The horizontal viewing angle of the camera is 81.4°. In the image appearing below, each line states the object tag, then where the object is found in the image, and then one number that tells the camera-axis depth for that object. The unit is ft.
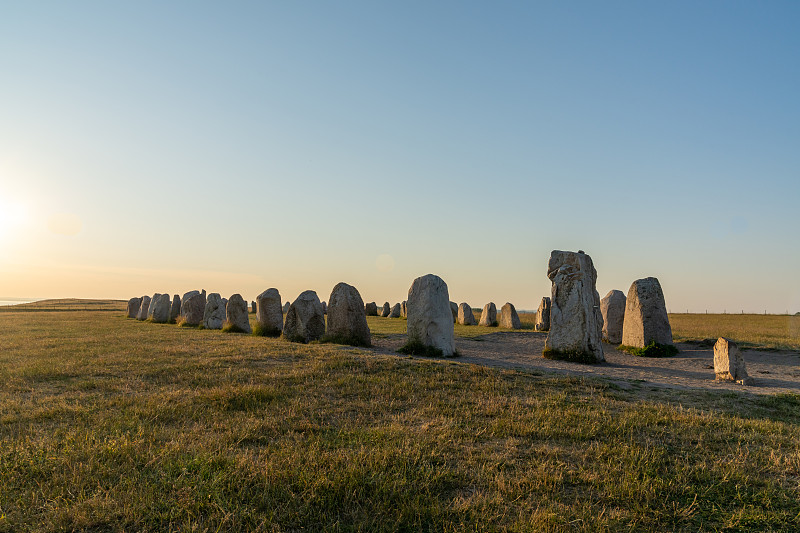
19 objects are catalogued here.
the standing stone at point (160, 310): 84.79
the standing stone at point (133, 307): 107.36
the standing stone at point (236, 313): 60.08
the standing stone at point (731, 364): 30.27
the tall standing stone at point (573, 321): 39.09
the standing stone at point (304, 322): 48.70
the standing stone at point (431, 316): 39.52
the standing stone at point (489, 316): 90.43
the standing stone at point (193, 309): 73.31
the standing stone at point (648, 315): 46.32
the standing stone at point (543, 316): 76.59
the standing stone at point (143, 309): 97.66
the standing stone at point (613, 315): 55.16
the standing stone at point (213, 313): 66.54
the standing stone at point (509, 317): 84.43
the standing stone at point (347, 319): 45.24
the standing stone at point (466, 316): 95.09
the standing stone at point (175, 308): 85.30
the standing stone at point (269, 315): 55.47
